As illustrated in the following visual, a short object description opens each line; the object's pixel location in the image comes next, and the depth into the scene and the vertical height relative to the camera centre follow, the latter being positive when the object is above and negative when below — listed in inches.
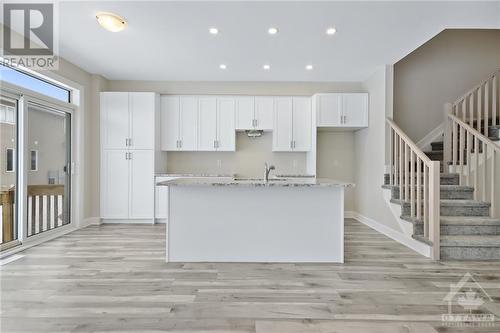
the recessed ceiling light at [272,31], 141.6 +65.9
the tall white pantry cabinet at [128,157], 216.7 +5.6
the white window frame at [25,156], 153.6 +5.4
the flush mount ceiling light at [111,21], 126.2 +63.2
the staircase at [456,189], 136.8 -12.9
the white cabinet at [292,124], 227.3 +32.1
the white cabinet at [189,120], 227.3 +34.8
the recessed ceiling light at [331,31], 140.9 +65.5
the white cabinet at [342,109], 216.8 +41.8
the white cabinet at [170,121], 227.6 +34.0
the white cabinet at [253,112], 227.0 +41.2
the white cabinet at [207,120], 227.0 +34.9
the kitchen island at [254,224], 132.5 -26.7
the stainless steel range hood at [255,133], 232.5 +25.5
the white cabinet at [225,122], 227.0 +33.3
